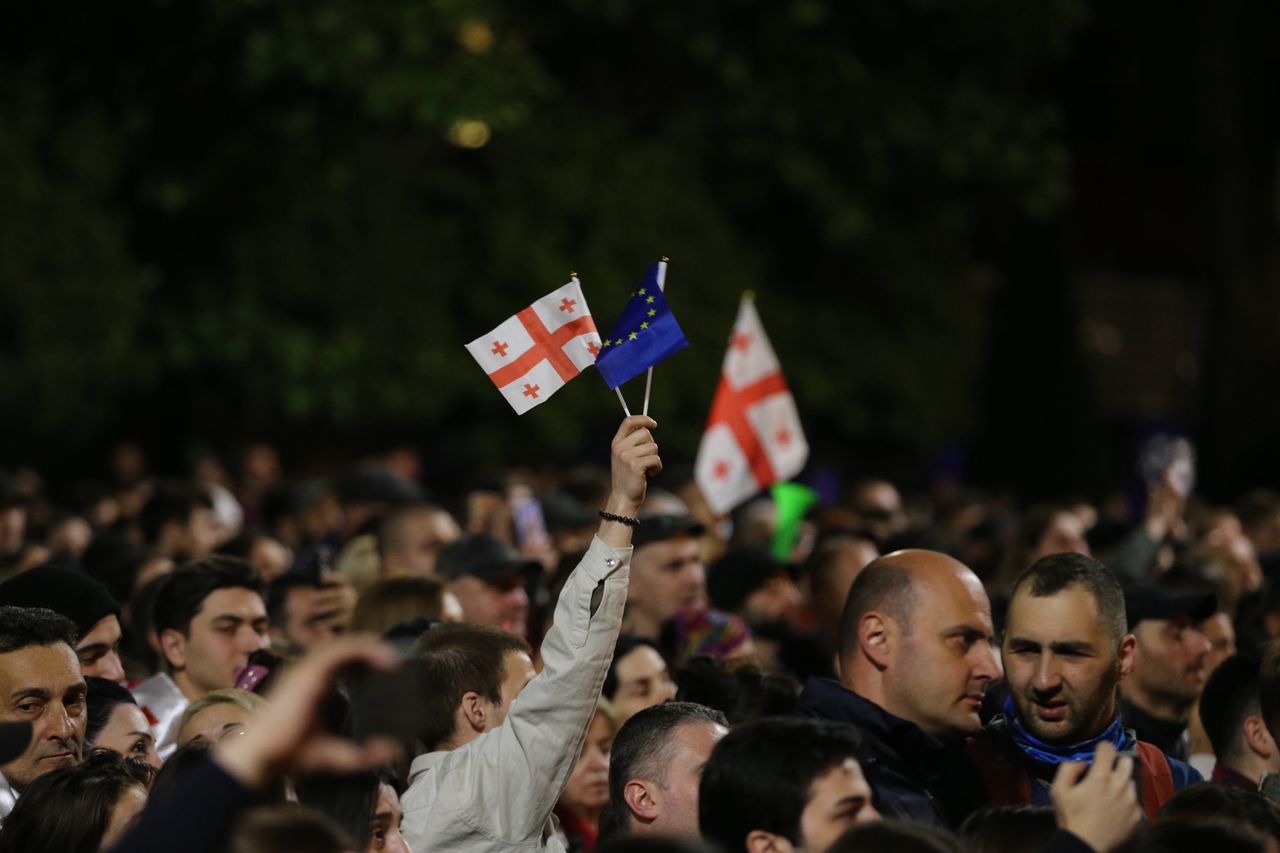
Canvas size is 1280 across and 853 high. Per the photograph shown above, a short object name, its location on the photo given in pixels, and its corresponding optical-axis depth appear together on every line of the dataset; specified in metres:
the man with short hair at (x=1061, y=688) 10.41
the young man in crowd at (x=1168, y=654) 14.37
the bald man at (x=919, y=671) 9.89
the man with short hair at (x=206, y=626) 14.84
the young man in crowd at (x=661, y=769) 10.20
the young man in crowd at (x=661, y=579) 17.05
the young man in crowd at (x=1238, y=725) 12.01
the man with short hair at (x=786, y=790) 8.02
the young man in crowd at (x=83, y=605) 13.55
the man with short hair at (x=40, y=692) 10.79
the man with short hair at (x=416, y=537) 20.16
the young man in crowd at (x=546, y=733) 9.40
